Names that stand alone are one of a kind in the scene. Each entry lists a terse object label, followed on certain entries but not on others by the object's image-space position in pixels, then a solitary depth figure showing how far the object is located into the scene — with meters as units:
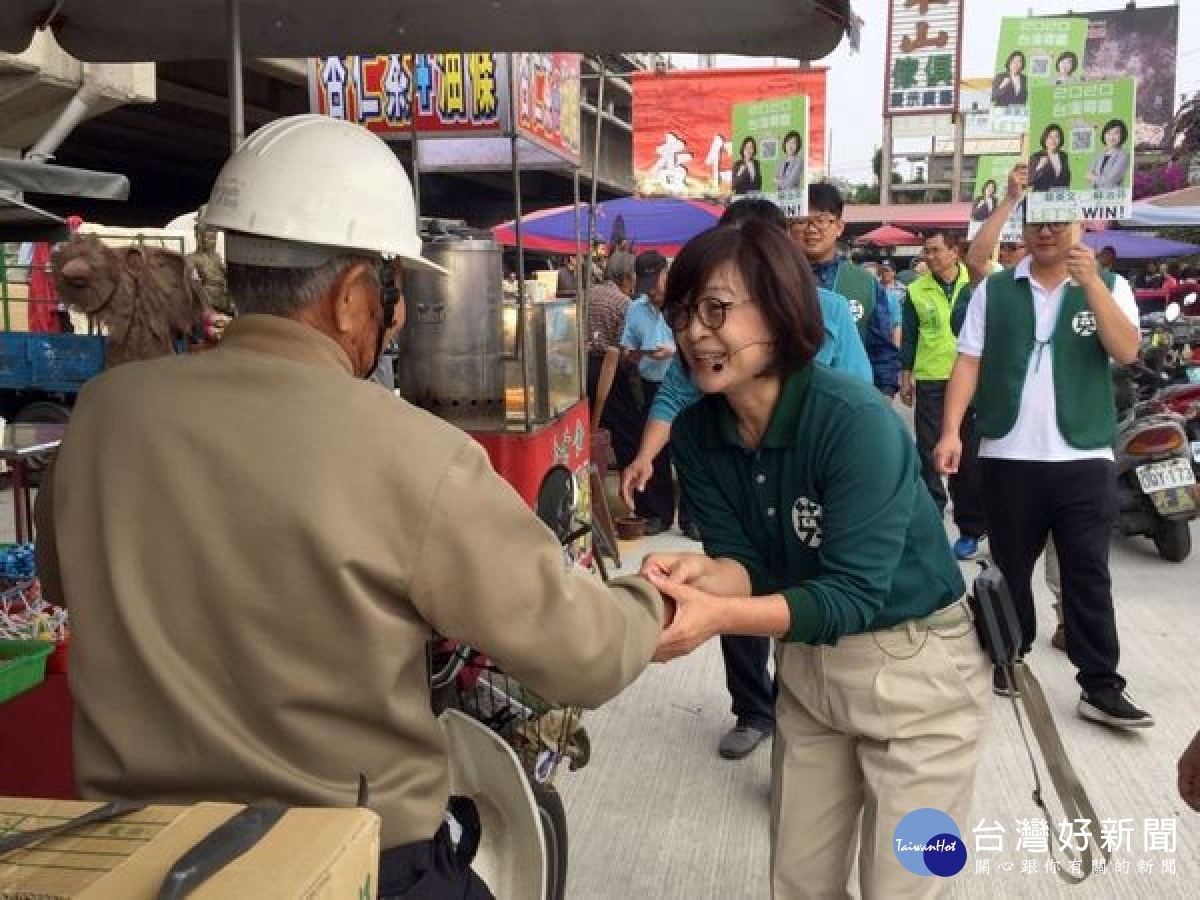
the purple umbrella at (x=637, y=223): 15.73
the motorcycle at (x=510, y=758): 2.16
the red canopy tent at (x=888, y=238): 30.27
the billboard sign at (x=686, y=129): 14.27
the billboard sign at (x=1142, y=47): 39.12
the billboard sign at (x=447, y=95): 7.57
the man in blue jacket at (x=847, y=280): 4.96
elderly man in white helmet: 1.40
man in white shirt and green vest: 4.12
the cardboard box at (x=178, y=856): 1.12
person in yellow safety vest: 7.62
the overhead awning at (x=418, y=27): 3.01
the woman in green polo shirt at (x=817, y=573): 2.04
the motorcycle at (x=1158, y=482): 6.85
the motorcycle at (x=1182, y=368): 8.24
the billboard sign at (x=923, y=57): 37.81
